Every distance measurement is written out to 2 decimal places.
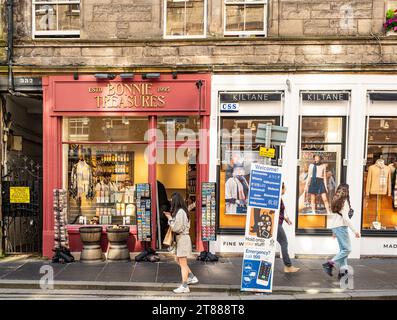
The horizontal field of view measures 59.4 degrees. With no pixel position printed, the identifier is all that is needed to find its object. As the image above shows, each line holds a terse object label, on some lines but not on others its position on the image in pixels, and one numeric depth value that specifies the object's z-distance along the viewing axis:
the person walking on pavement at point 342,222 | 7.11
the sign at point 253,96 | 8.98
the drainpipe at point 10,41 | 8.94
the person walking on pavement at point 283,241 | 7.58
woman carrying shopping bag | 6.45
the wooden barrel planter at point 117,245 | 8.58
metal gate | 9.05
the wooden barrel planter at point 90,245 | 8.49
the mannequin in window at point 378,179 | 9.20
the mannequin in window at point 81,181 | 9.45
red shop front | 9.00
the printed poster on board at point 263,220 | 6.28
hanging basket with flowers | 8.76
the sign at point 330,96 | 8.92
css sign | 9.00
